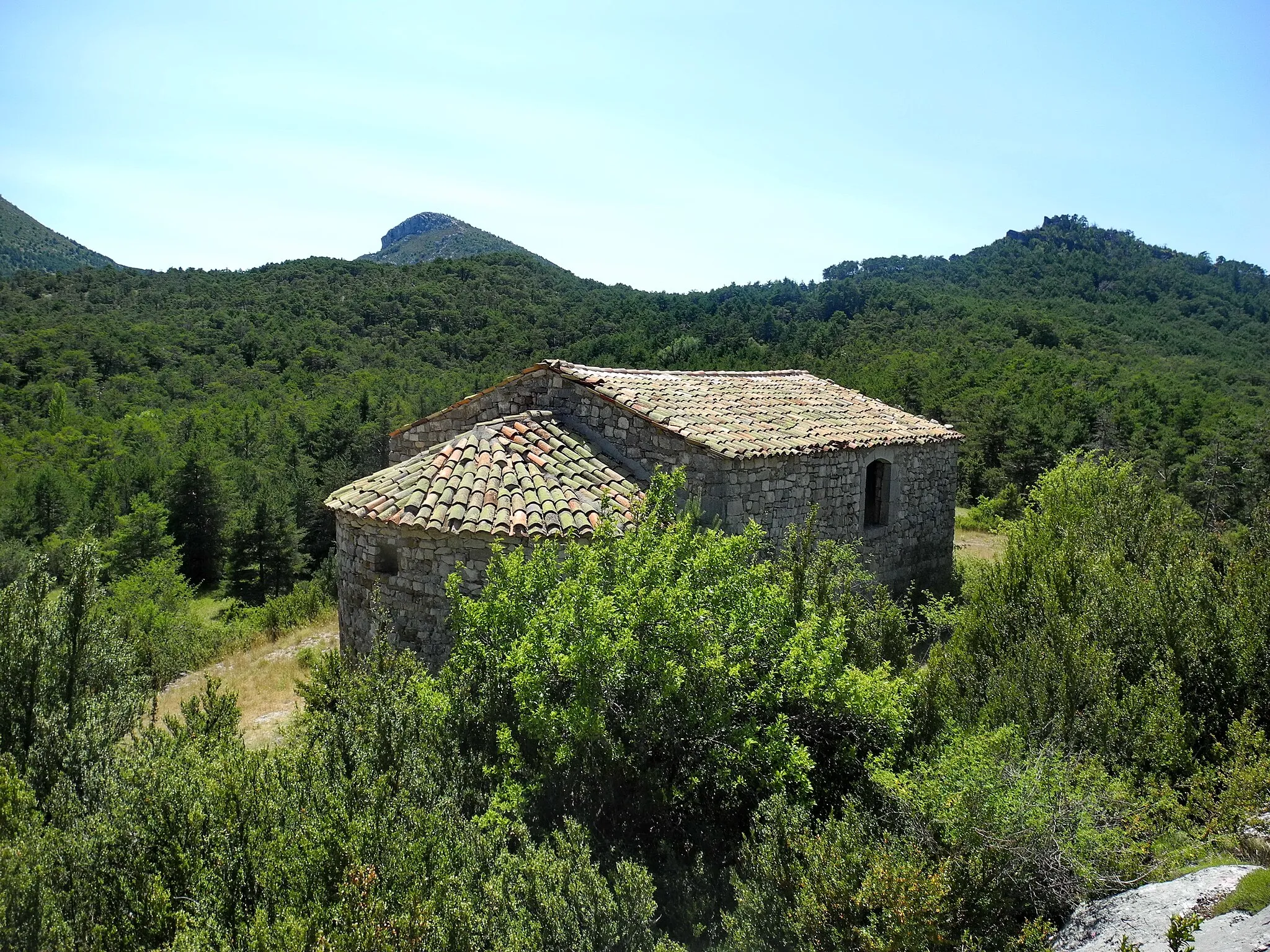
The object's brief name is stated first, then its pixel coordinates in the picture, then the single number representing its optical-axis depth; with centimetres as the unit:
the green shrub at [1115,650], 586
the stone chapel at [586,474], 870
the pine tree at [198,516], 3347
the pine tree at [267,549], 3166
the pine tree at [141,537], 3002
